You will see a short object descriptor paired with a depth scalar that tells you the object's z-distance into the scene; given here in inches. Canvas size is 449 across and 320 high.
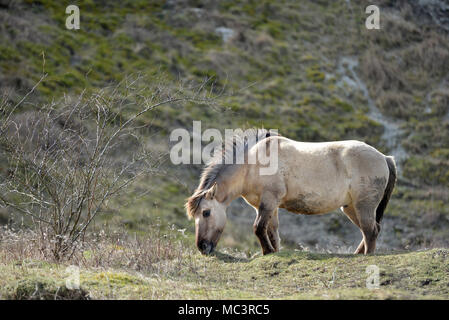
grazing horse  731.4
